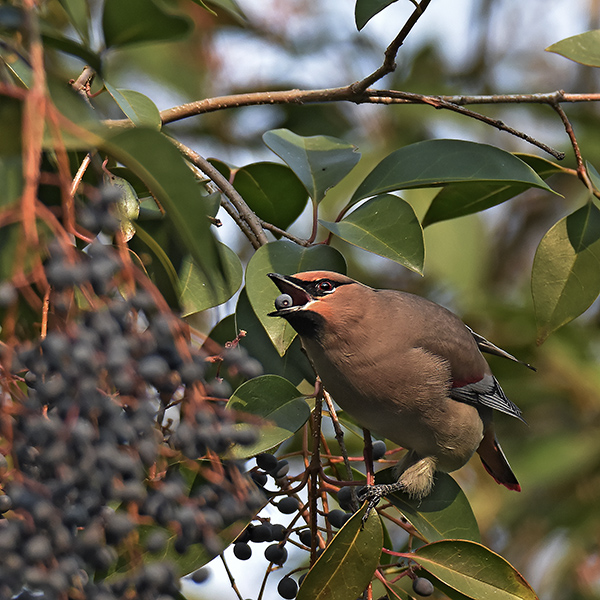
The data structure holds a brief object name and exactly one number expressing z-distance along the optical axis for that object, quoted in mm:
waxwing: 5092
